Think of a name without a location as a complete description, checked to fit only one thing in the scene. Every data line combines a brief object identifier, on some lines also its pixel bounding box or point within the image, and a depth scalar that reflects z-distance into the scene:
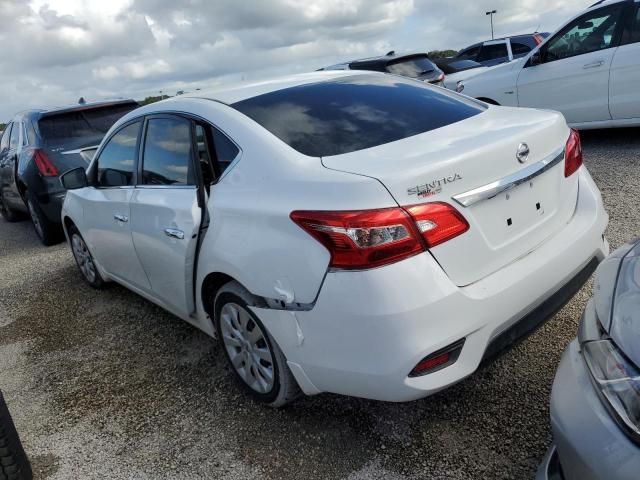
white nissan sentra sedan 2.03
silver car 1.38
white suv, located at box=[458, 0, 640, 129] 6.14
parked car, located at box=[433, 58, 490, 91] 11.45
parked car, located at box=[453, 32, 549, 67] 14.12
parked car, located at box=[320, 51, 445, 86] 9.93
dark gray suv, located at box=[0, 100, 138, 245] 6.50
